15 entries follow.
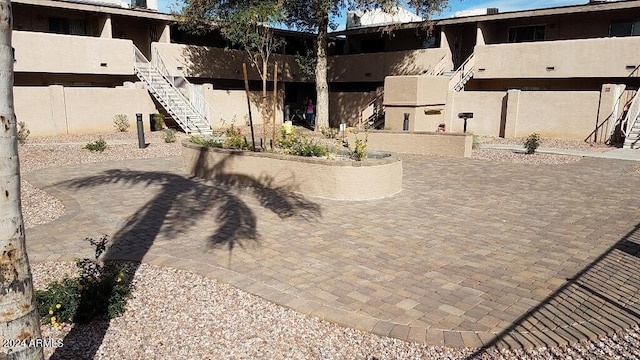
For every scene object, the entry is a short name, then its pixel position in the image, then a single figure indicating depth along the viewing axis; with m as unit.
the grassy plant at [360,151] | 10.22
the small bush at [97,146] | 16.00
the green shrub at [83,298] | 4.41
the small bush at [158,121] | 22.98
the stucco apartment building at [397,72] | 19.75
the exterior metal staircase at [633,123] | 17.91
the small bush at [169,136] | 18.91
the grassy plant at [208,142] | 12.27
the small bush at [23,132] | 17.27
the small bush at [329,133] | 20.62
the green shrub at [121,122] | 21.73
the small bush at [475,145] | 17.81
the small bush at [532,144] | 16.33
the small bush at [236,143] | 11.91
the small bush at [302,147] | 10.56
